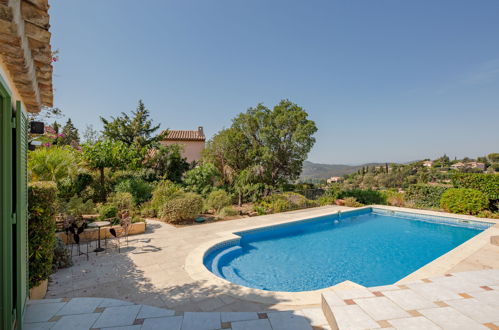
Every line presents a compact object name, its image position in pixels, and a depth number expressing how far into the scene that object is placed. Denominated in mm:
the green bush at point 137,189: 12312
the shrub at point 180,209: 10133
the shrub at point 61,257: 5574
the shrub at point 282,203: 13710
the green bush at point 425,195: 14992
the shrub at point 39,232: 3877
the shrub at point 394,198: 16600
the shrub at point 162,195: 11393
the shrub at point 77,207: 8711
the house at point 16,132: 2088
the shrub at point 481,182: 12305
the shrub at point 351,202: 16172
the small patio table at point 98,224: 6793
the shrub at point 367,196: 17391
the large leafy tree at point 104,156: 11031
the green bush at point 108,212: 8992
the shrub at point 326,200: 16750
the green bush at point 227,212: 11748
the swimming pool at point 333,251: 6516
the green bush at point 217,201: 12797
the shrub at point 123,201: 10438
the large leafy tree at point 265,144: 17031
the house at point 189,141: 24531
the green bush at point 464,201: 12423
